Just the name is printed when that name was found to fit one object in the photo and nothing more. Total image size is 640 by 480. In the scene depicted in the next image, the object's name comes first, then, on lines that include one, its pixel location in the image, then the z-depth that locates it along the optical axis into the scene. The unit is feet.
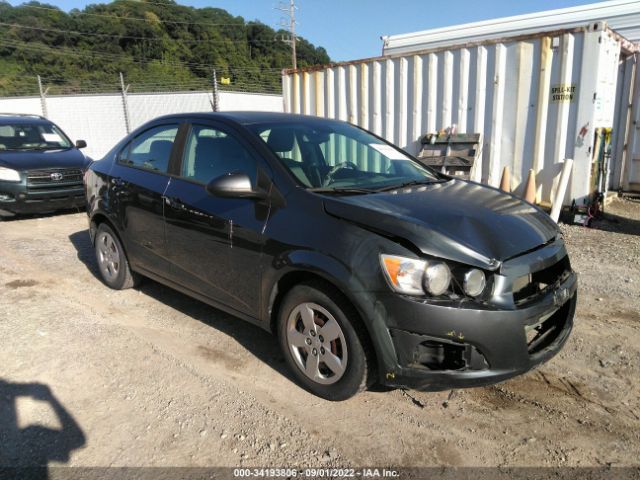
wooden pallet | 25.86
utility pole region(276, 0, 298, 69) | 127.97
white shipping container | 22.99
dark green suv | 25.85
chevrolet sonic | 8.46
